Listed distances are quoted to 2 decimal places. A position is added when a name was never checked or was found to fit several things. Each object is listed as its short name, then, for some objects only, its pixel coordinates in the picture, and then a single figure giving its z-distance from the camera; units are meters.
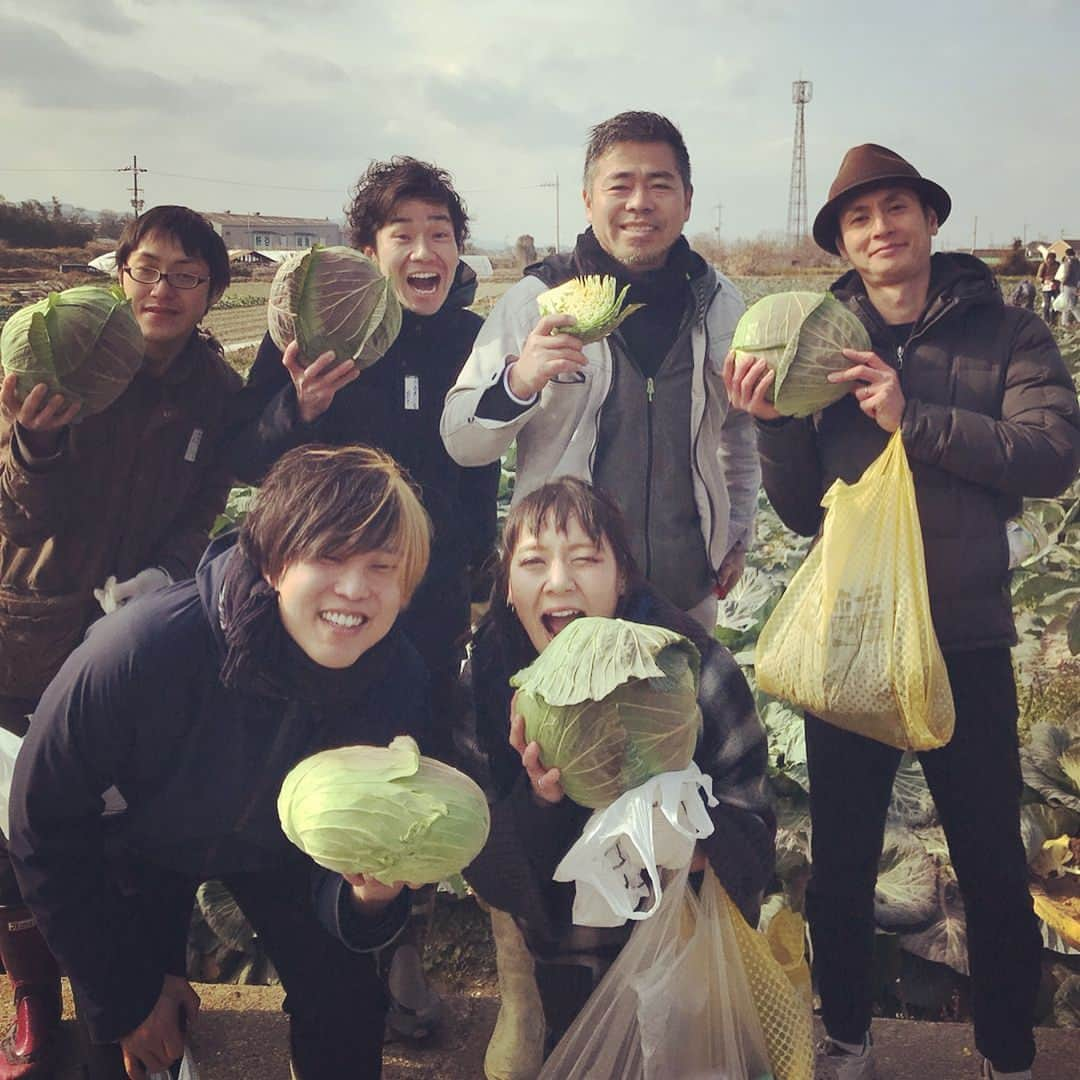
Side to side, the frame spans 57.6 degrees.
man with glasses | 2.33
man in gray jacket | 2.60
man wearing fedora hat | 2.17
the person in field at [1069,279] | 20.52
